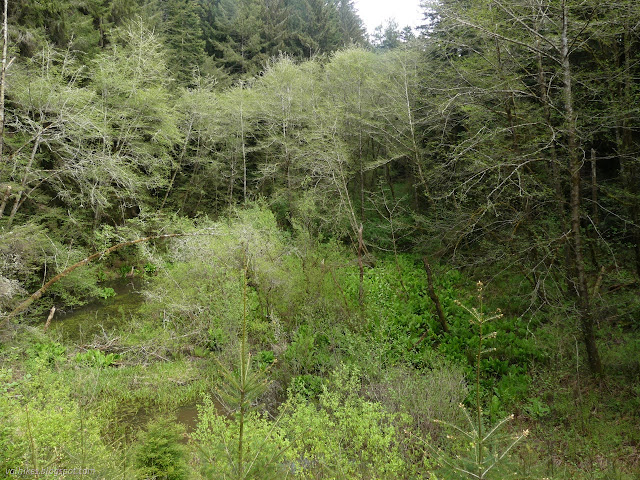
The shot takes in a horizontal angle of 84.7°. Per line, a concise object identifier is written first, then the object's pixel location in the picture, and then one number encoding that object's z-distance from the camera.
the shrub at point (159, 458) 3.19
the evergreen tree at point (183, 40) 21.36
